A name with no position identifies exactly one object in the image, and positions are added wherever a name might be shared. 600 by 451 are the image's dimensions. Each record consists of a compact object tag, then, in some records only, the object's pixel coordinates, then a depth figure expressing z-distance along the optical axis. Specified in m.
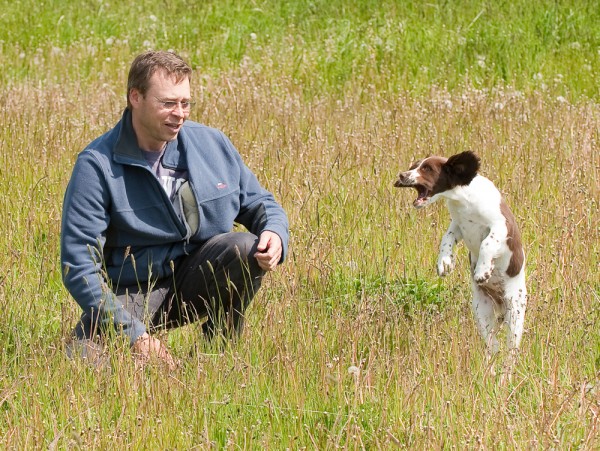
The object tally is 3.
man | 9.21
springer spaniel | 9.55
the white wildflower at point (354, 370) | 7.93
